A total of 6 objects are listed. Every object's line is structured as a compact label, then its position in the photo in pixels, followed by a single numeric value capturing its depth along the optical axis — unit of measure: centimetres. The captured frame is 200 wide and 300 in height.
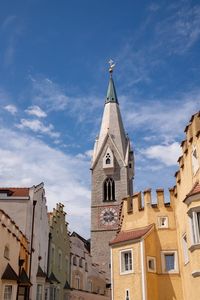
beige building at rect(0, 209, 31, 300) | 2228
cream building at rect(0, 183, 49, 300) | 2858
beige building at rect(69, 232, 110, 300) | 4014
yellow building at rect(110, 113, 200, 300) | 1839
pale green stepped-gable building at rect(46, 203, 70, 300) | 3351
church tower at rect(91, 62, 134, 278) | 5984
